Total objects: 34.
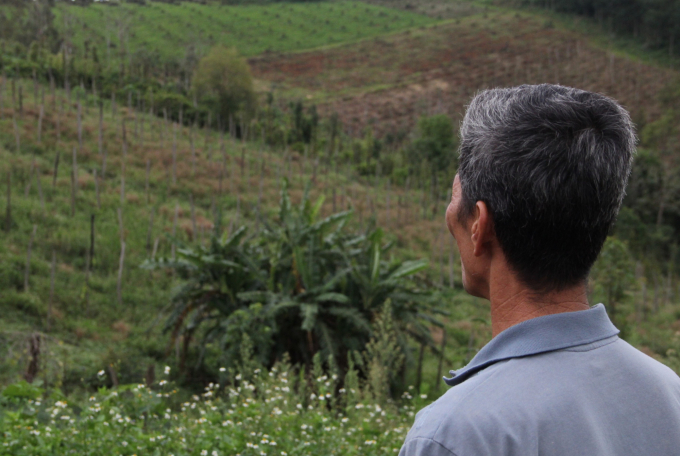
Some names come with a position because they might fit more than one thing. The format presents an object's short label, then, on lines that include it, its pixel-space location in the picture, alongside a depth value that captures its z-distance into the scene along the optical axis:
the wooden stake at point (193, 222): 14.78
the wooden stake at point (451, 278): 18.78
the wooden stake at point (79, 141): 19.27
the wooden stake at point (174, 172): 20.16
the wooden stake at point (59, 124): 20.20
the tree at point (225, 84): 36.25
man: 1.08
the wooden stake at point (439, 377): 9.65
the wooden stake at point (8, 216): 13.67
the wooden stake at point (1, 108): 21.38
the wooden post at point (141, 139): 23.17
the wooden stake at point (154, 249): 13.99
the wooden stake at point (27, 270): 11.49
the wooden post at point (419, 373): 9.60
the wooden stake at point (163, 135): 23.66
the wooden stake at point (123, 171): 16.80
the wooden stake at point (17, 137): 18.89
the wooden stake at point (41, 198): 14.69
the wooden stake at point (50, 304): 10.55
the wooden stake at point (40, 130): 19.92
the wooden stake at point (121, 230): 14.27
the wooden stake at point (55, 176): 16.64
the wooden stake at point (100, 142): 20.17
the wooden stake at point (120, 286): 12.29
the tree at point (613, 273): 13.58
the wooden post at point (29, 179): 15.97
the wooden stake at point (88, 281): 11.62
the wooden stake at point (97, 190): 16.17
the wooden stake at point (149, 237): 14.43
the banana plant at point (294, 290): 8.41
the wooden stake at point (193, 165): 21.69
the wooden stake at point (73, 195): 15.41
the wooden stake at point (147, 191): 18.03
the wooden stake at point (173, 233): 14.04
